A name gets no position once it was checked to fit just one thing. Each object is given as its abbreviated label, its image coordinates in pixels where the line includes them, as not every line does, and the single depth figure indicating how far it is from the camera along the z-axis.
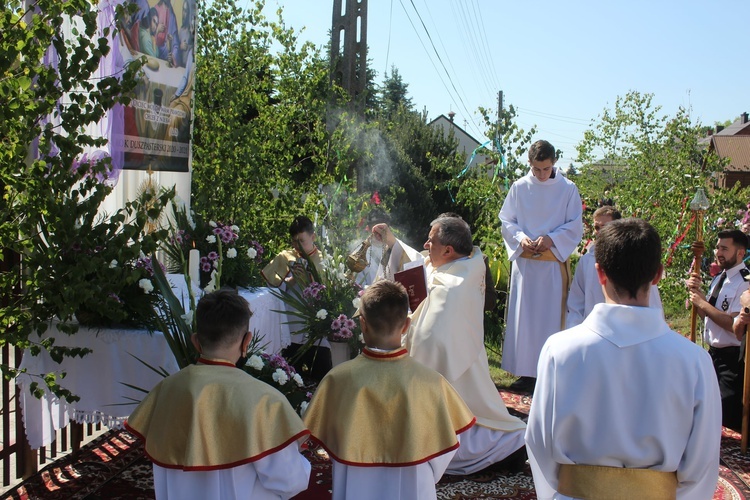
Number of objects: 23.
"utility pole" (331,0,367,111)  10.63
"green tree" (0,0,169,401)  3.11
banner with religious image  6.26
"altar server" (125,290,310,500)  2.90
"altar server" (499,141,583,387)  6.93
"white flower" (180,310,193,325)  4.12
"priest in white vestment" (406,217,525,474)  4.62
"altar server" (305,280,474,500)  3.23
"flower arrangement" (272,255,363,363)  5.45
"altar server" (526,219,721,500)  2.34
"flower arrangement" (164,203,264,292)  5.72
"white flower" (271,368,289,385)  3.91
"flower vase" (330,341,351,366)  5.23
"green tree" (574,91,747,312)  9.43
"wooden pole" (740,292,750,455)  5.62
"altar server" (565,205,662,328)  6.12
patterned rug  4.54
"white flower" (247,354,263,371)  3.83
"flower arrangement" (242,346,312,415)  3.97
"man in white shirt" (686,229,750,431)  5.93
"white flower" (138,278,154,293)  4.51
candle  5.14
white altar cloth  4.52
